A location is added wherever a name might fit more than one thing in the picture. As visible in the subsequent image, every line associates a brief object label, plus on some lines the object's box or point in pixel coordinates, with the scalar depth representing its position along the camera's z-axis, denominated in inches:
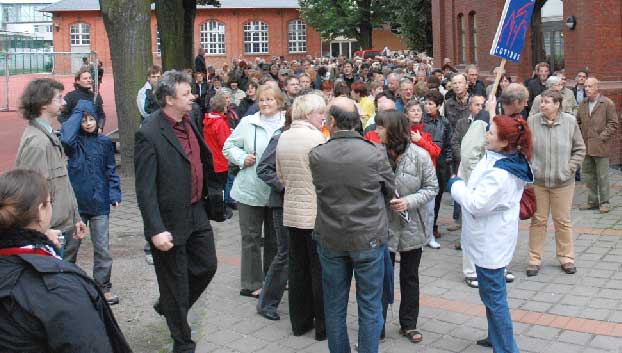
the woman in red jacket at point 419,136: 262.9
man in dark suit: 205.3
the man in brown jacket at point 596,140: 418.3
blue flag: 308.7
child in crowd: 261.0
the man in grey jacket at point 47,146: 219.5
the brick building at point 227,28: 2657.5
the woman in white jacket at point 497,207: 205.0
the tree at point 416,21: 1338.6
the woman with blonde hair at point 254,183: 275.1
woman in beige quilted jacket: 234.7
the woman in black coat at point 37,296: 107.1
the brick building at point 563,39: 587.5
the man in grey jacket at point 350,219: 197.6
